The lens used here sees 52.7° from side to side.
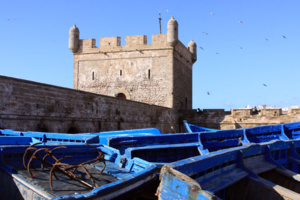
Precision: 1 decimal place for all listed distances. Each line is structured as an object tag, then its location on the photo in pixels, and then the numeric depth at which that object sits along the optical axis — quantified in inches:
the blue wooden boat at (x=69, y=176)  129.0
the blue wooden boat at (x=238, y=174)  113.2
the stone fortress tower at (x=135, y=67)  828.0
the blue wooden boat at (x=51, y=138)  242.5
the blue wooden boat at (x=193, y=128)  444.9
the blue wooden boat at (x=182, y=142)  232.2
